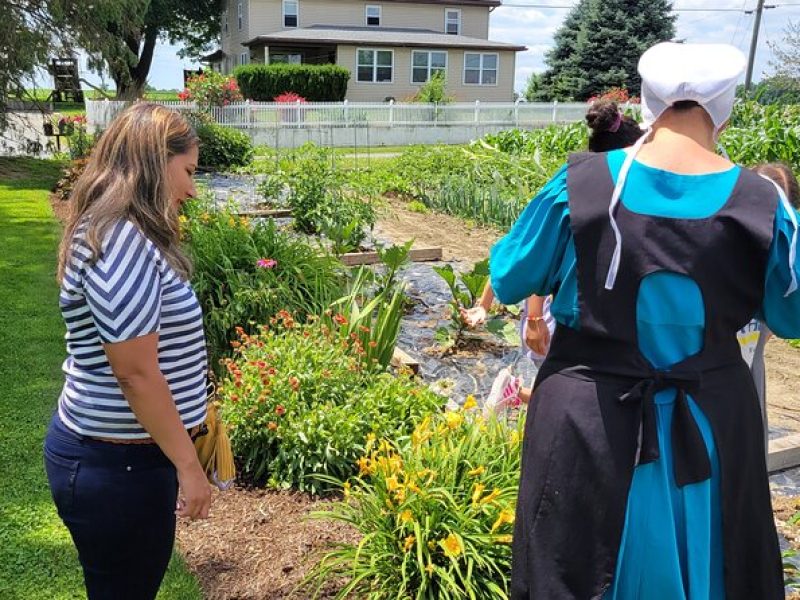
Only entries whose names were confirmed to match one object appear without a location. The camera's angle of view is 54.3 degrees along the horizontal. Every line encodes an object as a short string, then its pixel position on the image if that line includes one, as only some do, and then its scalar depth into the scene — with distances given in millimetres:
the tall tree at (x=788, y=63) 25906
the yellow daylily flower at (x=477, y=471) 2764
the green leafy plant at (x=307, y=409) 3611
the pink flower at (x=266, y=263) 5077
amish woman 1653
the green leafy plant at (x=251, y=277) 4965
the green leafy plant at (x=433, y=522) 2643
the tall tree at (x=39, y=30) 14375
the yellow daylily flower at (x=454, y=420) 3107
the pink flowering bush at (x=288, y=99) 23859
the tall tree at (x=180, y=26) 40312
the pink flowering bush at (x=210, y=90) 21156
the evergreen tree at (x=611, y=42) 37031
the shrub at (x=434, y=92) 29312
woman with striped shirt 1838
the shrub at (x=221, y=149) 16953
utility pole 34656
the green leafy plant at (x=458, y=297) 5621
